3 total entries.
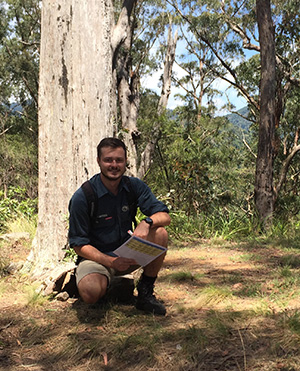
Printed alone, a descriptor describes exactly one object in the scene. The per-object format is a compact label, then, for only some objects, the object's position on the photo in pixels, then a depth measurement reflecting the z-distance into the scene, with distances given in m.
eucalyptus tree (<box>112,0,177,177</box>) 11.30
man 2.84
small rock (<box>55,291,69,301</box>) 3.37
